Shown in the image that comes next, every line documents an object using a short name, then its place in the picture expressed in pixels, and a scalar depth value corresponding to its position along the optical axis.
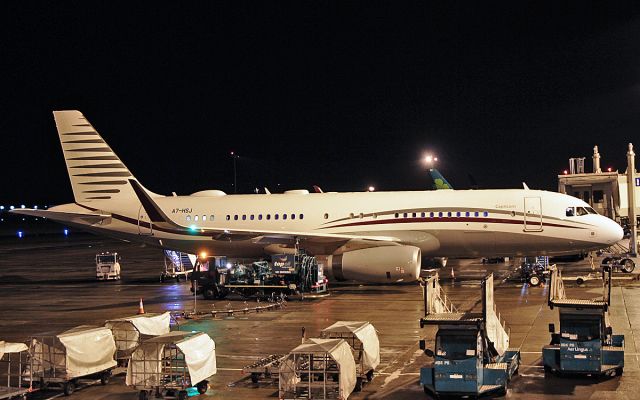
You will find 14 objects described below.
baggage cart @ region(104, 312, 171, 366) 17.22
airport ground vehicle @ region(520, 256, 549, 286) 32.43
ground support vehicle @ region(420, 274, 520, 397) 13.55
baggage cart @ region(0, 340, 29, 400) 14.41
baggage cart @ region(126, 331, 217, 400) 14.34
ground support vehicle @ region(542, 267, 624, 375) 15.15
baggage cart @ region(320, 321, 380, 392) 15.00
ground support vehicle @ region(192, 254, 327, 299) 29.86
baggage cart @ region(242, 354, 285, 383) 15.65
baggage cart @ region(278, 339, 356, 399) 13.61
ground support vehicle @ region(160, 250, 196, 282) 40.97
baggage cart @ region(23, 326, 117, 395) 15.27
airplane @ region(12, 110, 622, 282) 31.66
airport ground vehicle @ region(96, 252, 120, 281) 41.19
